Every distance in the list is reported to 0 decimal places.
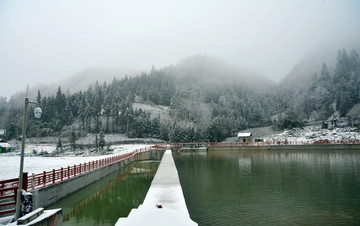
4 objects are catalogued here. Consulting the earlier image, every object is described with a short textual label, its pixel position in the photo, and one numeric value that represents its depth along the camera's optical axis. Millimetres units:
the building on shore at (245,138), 93188
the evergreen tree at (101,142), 95531
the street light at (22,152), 9862
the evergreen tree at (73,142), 102744
